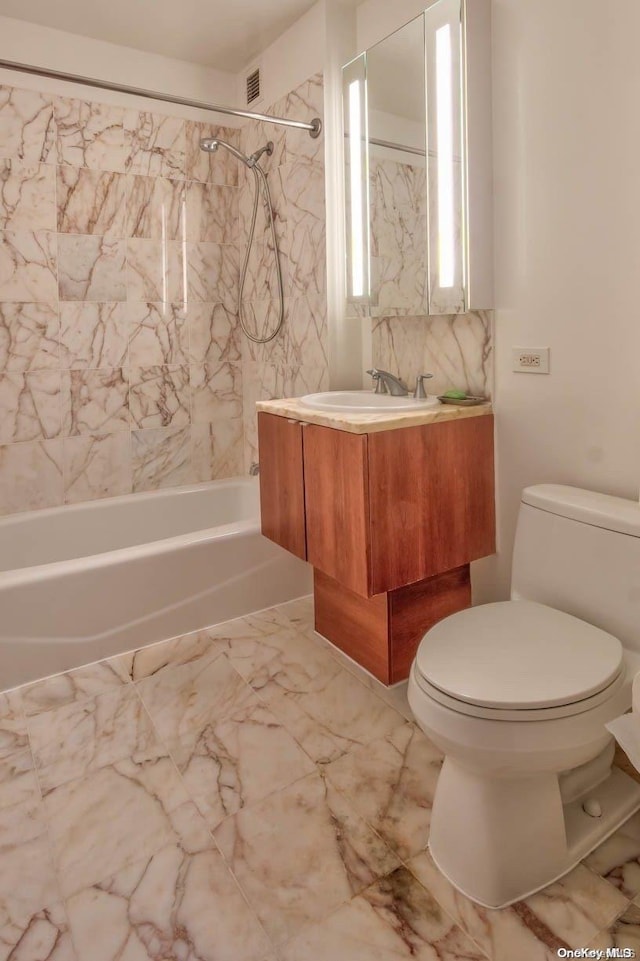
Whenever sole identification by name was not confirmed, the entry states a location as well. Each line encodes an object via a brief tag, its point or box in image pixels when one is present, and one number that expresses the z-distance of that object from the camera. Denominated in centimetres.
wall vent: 296
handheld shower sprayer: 284
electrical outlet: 185
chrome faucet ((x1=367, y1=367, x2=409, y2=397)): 230
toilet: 122
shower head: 255
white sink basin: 194
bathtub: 210
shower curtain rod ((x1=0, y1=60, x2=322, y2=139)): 198
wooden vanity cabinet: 183
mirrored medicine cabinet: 191
